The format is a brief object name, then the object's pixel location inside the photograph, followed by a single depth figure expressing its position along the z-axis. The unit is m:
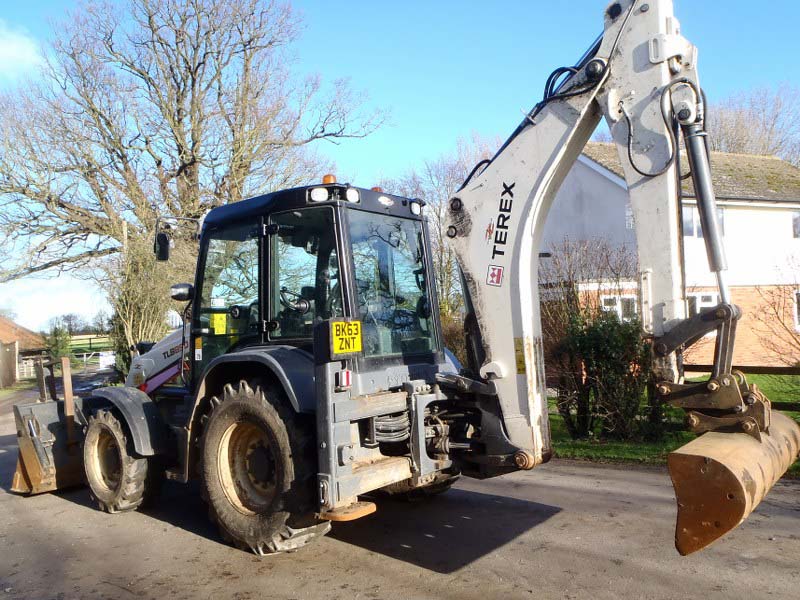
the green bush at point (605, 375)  8.90
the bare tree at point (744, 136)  38.69
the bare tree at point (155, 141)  21.83
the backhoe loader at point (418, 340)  3.96
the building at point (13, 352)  25.98
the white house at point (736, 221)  20.03
